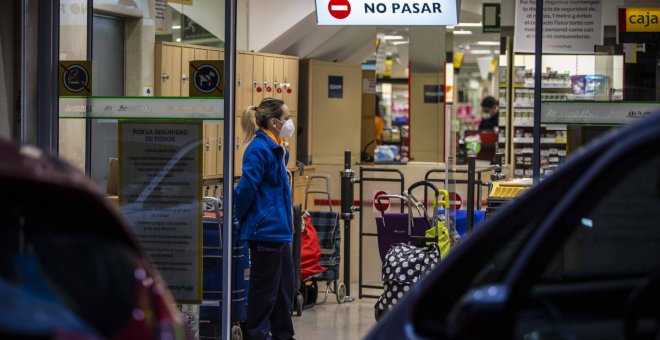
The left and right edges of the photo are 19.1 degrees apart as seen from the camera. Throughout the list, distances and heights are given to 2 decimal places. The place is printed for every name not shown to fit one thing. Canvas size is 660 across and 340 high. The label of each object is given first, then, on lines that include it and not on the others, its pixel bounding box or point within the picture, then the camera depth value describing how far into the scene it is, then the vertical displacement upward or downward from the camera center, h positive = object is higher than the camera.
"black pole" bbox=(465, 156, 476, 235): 13.38 -0.48
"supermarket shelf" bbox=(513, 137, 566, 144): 10.24 -0.08
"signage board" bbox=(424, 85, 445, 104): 25.85 +0.41
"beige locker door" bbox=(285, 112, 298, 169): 18.94 -0.25
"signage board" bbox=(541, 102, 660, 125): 9.69 +0.07
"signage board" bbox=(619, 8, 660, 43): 10.17 +0.52
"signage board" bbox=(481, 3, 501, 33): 26.80 +1.48
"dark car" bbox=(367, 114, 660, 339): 4.23 -0.40
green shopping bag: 13.40 -0.77
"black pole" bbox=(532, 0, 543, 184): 9.80 +0.19
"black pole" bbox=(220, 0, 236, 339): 10.35 -0.22
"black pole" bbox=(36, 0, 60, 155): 11.28 +0.26
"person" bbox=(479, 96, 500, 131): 27.47 +0.17
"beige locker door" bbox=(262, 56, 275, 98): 18.62 +0.44
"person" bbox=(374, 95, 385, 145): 30.13 -0.04
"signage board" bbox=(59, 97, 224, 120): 10.42 +0.08
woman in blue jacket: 11.43 -0.54
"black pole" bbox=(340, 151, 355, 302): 15.38 -0.64
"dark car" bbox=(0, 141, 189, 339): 3.92 -0.28
